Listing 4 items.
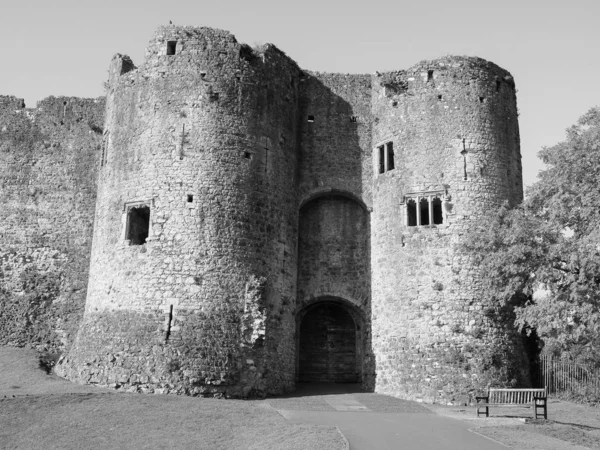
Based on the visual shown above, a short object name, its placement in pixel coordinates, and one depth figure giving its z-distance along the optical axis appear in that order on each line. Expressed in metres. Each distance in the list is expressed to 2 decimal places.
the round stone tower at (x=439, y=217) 26.31
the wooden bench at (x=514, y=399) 20.88
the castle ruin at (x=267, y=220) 24.97
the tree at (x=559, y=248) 21.27
